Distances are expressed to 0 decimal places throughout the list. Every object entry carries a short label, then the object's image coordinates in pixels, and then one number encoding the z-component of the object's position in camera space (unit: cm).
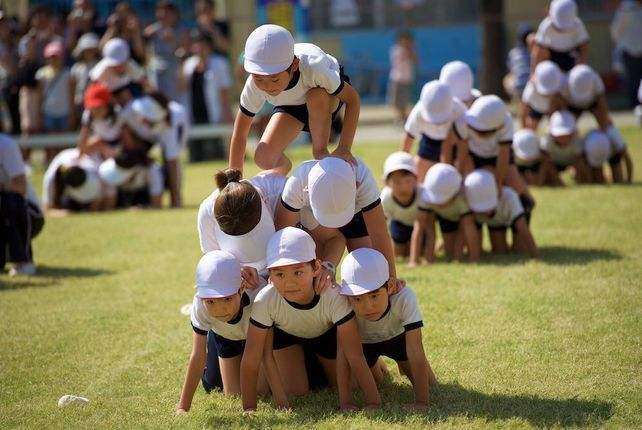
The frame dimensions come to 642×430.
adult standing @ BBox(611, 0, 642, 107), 3197
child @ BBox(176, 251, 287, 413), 877
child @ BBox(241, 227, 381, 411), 872
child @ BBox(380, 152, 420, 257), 1459
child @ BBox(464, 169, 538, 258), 1455
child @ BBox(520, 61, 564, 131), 2048
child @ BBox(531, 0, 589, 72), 2055
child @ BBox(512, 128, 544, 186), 2034
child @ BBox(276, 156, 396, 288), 913
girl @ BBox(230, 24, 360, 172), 988
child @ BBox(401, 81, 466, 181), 1452
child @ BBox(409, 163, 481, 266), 1445
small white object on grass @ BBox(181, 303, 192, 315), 1287
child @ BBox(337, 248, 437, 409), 874
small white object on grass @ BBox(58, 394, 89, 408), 948
